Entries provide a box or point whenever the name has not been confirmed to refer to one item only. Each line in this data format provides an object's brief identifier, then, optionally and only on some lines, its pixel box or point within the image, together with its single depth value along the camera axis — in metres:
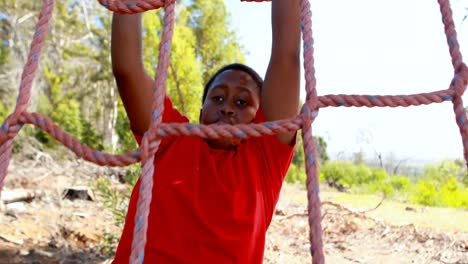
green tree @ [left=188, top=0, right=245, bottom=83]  7.99
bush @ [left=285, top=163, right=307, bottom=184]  7.35
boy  0.75
